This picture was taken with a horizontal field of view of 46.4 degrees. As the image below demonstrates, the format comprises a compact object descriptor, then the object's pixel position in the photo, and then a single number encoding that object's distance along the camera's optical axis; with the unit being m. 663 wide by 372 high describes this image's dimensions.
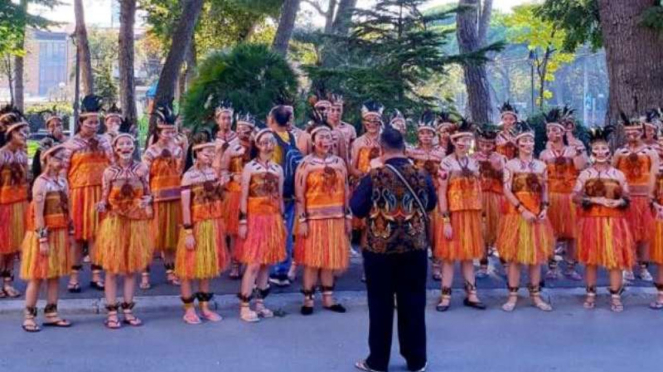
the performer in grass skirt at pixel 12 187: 7.76
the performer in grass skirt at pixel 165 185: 8.39
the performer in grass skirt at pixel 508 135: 10.00
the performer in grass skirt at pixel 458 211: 7.74
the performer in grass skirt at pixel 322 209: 7.39
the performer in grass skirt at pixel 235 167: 8.55
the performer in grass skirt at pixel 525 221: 7.77
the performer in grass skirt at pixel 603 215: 7.68
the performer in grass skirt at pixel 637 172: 8.63
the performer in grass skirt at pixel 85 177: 8.22
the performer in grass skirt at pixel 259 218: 7.29
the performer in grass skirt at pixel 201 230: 7.12
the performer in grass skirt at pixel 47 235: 6.79
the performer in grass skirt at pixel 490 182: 9.11
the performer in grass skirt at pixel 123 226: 7.02
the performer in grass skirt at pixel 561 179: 9.18
